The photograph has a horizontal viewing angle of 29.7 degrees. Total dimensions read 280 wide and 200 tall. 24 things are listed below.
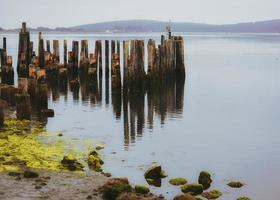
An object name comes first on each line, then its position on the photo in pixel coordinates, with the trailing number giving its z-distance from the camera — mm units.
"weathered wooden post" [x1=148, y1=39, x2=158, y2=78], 27281
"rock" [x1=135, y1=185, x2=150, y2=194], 11533
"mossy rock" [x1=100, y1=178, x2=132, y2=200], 10758
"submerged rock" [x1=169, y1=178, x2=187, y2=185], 12705
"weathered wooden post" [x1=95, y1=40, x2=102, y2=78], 29636
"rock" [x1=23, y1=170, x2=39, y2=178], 11794
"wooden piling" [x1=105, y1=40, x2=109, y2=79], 29805
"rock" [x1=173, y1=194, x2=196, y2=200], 10609
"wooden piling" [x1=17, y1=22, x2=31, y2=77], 26203
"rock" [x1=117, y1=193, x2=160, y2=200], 10211
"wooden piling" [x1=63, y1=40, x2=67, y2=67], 33094
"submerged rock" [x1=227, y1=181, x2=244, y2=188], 12953
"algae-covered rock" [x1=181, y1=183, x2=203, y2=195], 11898
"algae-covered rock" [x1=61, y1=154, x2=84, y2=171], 13125
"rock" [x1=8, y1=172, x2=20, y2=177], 11964
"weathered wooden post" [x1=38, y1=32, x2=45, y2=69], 31658
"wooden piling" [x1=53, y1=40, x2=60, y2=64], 32344
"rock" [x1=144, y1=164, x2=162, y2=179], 13000
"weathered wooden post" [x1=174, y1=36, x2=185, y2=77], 32062
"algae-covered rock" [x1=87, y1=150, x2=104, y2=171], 13500
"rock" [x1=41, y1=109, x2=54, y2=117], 20386
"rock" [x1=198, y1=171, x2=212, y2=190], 12602
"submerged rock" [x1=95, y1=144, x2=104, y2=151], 15909
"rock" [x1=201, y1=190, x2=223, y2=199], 11789
